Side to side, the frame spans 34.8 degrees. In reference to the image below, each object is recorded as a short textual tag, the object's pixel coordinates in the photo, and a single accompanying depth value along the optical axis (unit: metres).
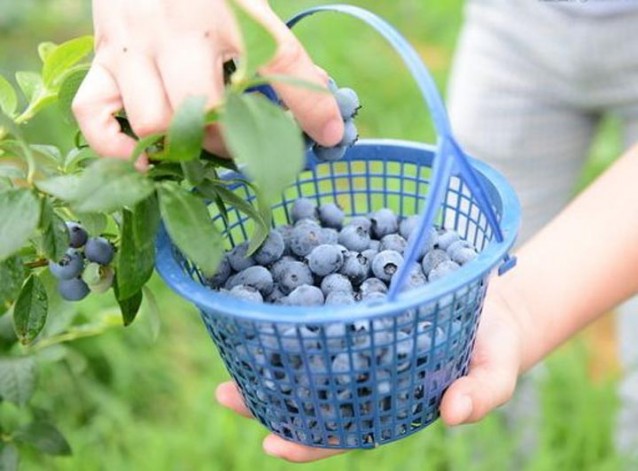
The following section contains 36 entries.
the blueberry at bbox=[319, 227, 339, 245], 0.96
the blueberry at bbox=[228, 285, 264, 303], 0.86
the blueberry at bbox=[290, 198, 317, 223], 1.03
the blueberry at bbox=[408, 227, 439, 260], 0.95
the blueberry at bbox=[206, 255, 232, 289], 0.95
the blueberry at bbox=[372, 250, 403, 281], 0.91
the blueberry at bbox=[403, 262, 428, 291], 0.87
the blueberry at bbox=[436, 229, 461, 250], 0.95
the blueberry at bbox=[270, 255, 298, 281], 0.93
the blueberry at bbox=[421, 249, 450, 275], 0.92
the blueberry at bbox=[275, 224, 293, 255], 0.98
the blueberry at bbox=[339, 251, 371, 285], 0.92
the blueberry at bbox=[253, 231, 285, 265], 0.94
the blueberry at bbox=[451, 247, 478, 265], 0.91
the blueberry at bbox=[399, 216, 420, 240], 0.99
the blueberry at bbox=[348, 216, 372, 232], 1.00
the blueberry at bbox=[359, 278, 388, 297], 0.89
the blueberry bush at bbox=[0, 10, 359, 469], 0.71
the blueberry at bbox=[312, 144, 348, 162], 0.89
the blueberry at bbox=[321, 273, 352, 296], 0.89
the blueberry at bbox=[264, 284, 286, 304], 0.90
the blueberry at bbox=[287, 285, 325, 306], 0.87
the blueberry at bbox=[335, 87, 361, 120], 0.88
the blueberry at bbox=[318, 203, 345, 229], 1.04
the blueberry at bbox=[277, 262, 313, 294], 0.92
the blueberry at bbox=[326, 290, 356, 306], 0.86
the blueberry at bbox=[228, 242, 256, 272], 0.94
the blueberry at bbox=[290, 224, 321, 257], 0.96
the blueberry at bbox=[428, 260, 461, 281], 0.88
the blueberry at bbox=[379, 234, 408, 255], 0.96
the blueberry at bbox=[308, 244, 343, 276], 0.91
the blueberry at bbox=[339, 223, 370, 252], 0.98
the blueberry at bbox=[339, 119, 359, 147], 0.88
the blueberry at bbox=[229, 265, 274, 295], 0.90
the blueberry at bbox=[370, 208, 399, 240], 1.02
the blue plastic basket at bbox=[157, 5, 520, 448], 0.78
